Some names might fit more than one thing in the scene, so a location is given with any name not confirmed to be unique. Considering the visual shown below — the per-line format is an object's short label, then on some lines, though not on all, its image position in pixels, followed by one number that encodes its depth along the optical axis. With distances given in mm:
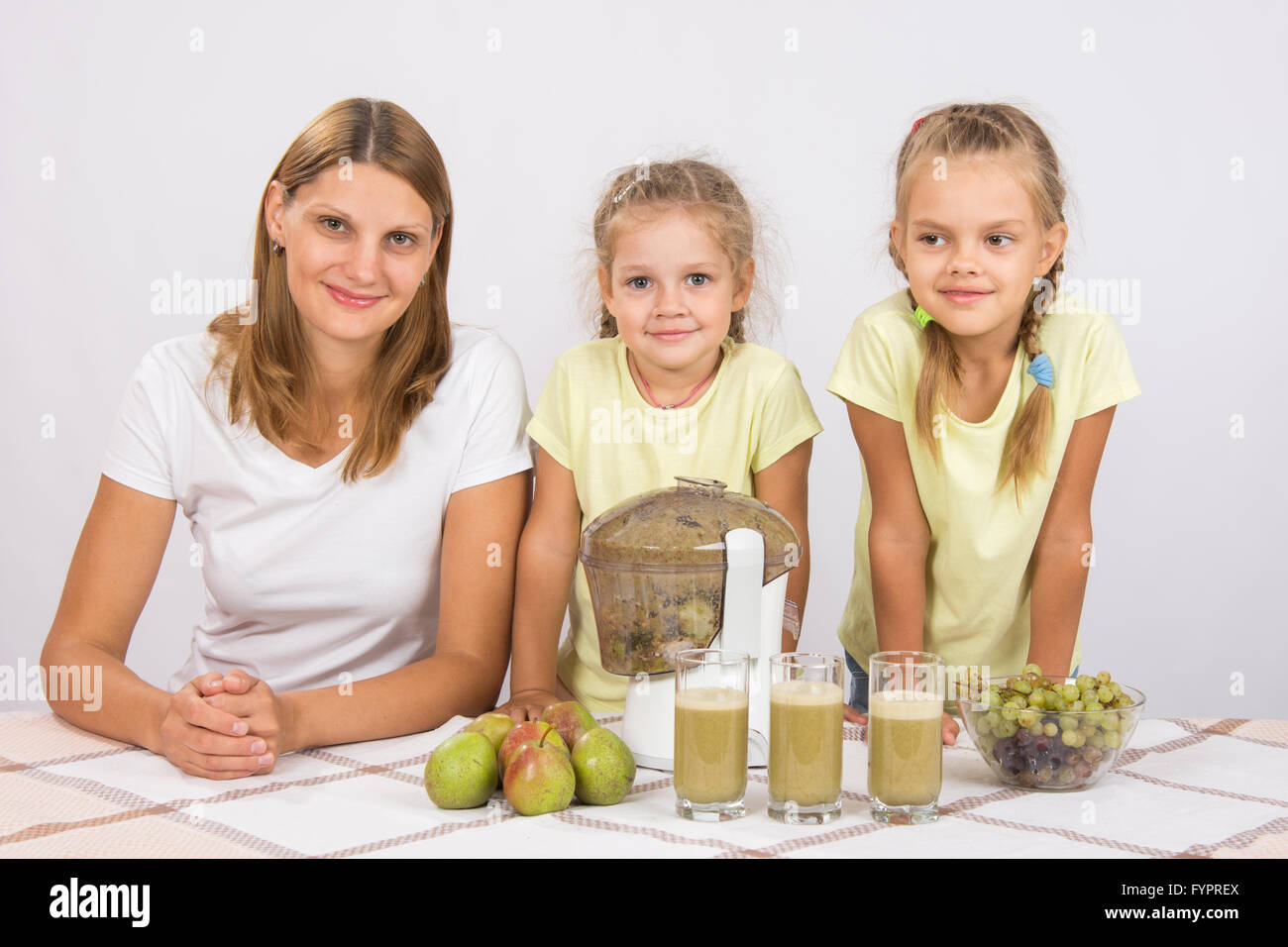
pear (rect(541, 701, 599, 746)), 1529
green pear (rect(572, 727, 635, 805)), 1421
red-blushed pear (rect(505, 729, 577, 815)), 1392
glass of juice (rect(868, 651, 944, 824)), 1368
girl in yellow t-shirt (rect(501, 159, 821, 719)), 2068
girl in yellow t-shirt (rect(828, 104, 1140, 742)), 2006
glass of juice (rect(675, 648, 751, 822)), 1369
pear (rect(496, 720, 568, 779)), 1444
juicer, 1583
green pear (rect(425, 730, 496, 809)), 1410
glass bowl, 1463
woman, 2008
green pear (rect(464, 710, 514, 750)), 1508
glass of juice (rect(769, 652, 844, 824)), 1365
